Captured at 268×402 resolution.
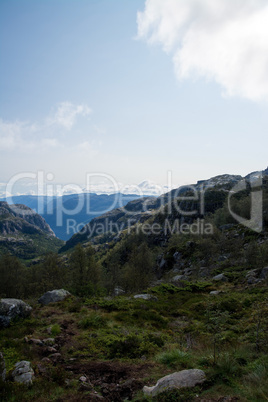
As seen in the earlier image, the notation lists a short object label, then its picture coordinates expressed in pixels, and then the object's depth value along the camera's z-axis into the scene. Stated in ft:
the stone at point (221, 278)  130.52
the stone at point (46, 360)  34.98
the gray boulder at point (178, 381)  22.25
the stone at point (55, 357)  35.70
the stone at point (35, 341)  42.06
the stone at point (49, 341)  42.38
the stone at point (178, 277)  178.40
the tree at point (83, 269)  126.44
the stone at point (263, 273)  110.38
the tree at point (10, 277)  160.15
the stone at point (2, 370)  26.91
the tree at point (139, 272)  145.28
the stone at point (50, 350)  39.13
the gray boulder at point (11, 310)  52.19
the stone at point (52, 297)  79.56
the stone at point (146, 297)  87.39
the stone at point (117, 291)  129.74
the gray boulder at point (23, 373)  27.20
